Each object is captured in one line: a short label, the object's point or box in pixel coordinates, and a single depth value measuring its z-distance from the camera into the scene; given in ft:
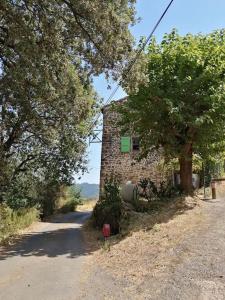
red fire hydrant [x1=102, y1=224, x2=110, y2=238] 27.75
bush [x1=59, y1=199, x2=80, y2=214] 65.76
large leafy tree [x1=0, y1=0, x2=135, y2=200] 20.09
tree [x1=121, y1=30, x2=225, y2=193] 32.06
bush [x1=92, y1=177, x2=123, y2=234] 33.40
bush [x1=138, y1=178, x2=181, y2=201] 37.31
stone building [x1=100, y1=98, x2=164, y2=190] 55.30
